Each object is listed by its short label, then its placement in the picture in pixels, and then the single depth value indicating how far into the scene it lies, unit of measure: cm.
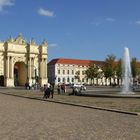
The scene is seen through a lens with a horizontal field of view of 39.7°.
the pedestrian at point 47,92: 1916
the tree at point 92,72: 6744
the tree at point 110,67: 6294
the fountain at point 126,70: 2540
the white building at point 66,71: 8731
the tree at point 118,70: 6314
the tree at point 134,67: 6663
